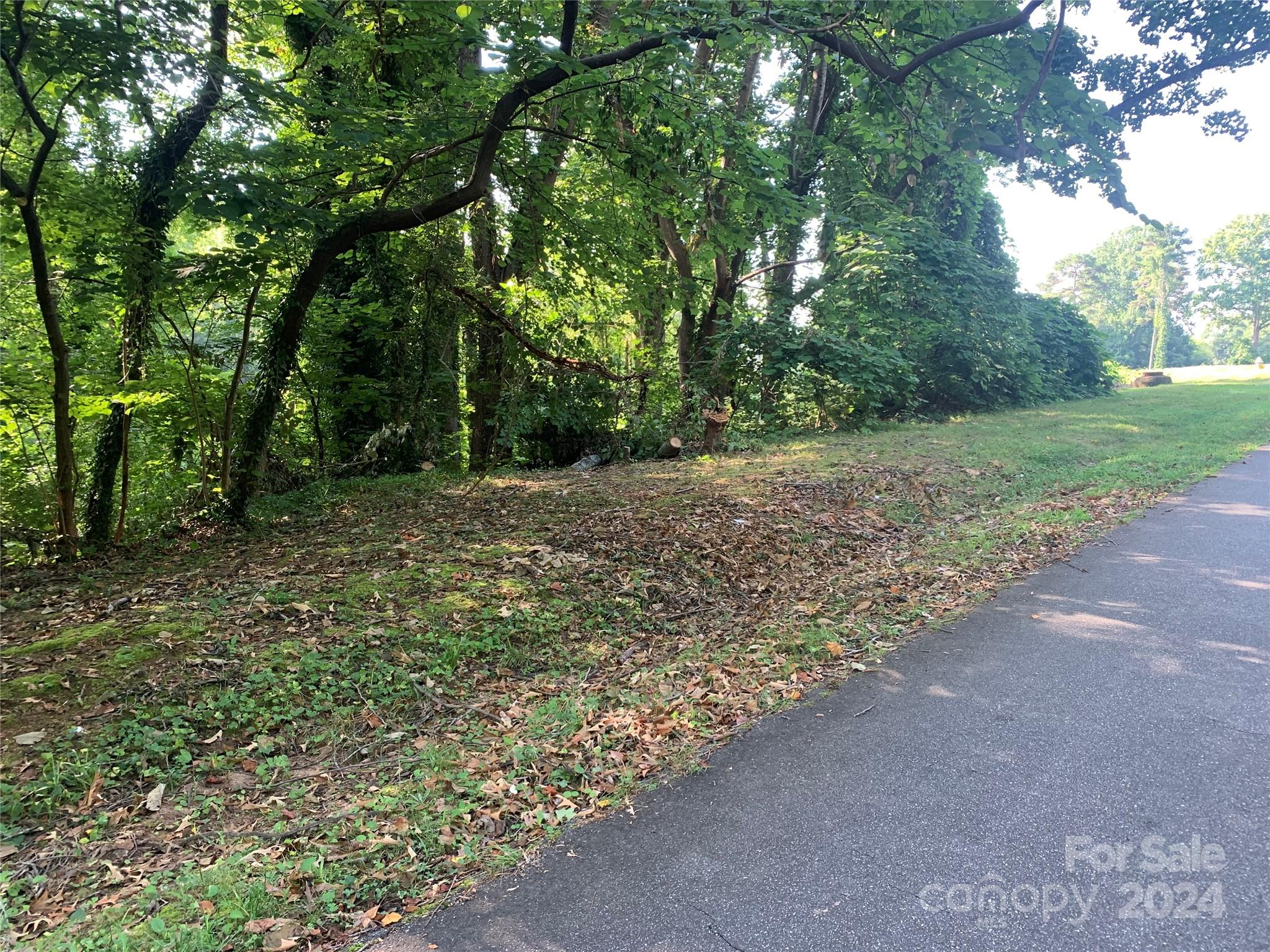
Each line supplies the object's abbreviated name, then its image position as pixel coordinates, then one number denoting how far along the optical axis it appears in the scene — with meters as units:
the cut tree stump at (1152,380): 32.91
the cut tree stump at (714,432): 11.93
